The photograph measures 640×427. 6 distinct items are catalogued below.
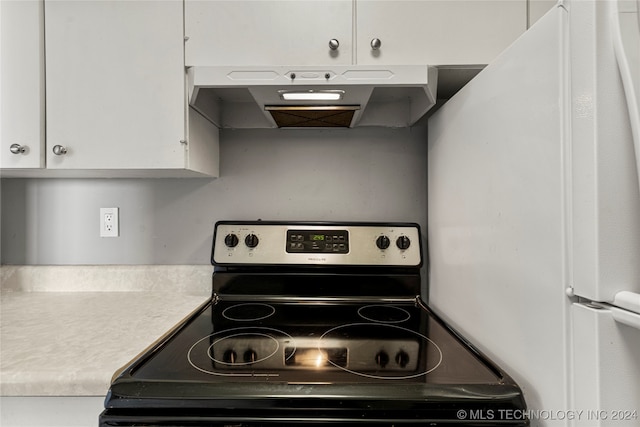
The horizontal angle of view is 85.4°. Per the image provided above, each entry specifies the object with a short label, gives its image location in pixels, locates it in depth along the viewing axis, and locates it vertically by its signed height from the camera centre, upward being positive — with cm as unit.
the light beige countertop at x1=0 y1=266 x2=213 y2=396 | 69 -29
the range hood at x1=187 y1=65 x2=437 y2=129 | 92 +36
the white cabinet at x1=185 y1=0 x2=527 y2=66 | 95 +51
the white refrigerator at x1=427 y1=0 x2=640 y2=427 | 46 +0
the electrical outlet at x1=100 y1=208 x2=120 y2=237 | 133 -2
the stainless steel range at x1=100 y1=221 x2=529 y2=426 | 59 -30
